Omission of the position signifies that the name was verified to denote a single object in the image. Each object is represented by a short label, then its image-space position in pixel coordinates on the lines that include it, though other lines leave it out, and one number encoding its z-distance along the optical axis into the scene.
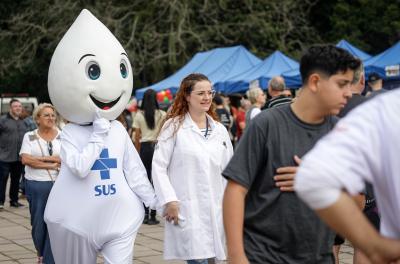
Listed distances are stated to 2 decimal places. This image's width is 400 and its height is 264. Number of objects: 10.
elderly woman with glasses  7.94
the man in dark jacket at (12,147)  14.39
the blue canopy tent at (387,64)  15.29
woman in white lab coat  5.98
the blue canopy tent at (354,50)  18.30
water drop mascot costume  5.79
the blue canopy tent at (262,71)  19.08
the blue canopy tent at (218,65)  21.17
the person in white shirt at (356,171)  2.18
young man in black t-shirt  3.53
